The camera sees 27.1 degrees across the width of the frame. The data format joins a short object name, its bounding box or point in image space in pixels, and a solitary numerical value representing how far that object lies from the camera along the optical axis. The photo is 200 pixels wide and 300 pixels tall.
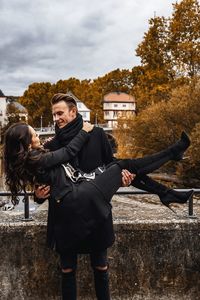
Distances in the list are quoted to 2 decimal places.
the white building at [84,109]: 73.44
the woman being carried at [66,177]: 2.61
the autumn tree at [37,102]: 73.75
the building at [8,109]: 70.12
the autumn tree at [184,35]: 23.61
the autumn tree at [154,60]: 24.47
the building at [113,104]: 87.38
